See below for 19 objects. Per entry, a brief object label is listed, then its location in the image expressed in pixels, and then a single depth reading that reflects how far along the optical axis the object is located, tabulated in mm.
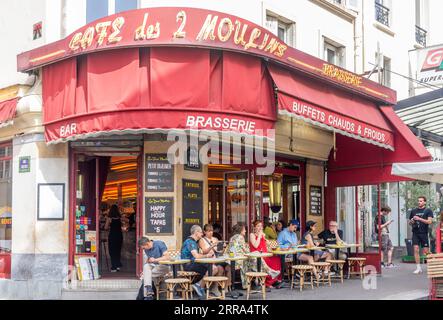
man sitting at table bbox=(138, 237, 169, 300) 10945
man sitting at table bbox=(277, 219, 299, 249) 14000
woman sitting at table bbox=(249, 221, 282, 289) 13164
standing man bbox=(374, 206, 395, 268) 17566
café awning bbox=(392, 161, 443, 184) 12305
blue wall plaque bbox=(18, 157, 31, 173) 12828
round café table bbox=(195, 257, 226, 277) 11349
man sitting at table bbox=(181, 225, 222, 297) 11617
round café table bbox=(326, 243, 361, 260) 14633
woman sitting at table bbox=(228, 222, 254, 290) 12836
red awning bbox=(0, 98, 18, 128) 12836
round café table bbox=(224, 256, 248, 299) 11917
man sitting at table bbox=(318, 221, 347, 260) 15047
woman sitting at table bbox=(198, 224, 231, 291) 11867
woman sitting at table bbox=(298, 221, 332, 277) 14305
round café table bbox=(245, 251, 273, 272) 12344
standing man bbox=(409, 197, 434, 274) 15406
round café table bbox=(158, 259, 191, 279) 11164
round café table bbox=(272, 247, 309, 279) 13305
